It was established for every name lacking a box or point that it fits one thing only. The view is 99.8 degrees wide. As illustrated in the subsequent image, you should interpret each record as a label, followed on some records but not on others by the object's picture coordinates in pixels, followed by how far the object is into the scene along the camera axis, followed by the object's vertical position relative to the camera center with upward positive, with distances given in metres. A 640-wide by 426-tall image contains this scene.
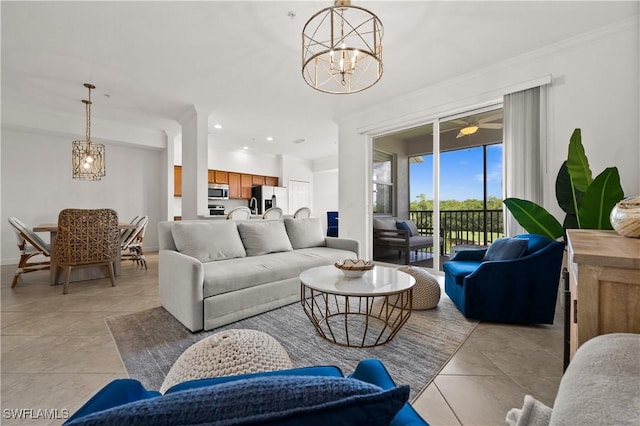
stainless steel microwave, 6.75 +0.56
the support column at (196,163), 4.57 +0.86
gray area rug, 1.62 -0.93
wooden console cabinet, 0.73 -0.22
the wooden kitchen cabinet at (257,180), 7.77 +0.98
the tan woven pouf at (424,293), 2.53 -0.75
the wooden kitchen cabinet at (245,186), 7.51 +0.77
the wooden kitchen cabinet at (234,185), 7.28 +0.75
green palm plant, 1.96 +0.11
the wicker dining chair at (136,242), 4.27 -0.47
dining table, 3.37 -0.80
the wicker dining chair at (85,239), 3.13 -0.32
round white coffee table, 1.77 -0.51
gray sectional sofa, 2.12 -0.49
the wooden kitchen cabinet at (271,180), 8.10 +0.99
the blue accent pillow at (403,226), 4.40 -0.21
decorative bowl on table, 2.03 -0.42
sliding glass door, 3.99 +0.56
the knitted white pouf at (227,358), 1.00 -0.57
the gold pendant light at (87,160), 4.19 +0.83
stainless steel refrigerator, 7.56 +0.48
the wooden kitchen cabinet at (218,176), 6.88 +0.95
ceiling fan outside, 3.67 +1.29
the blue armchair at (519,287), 2.12 -0.59
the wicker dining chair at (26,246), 3.33 -0.44
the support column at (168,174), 6.01 +0.87
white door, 8.47 +0.61
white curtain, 2.99 +0.77
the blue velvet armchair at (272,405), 0.28 -0.21
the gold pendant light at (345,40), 2.11 +1.80
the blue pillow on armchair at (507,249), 2.29 -0.31
